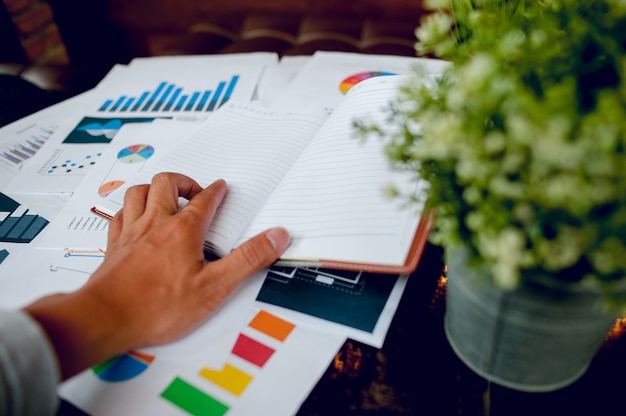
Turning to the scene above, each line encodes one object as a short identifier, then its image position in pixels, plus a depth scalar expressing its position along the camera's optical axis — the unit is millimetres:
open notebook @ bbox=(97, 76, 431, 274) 525
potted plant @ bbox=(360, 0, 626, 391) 289
